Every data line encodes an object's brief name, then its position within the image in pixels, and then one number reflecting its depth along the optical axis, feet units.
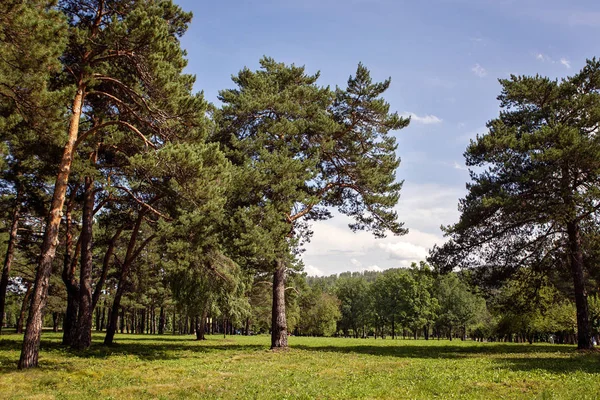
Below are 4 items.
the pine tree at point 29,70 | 43.29
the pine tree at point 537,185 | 75.25
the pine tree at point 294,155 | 78.79
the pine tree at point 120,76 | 52.01
